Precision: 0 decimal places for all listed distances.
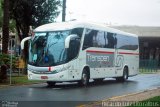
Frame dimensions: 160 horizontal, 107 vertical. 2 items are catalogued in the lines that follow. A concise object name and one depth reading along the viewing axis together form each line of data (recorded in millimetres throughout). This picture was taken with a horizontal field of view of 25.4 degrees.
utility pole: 25302
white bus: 18233
